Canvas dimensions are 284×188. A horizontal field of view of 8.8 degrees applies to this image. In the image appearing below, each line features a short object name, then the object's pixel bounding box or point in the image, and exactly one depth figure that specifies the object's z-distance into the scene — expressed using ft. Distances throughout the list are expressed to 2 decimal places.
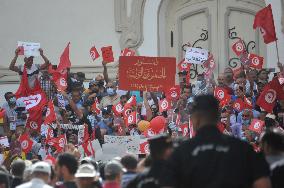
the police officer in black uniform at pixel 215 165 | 42.20
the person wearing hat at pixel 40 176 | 51.77
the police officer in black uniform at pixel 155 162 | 46.34
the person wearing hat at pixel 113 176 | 54.07
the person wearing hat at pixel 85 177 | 52.74
